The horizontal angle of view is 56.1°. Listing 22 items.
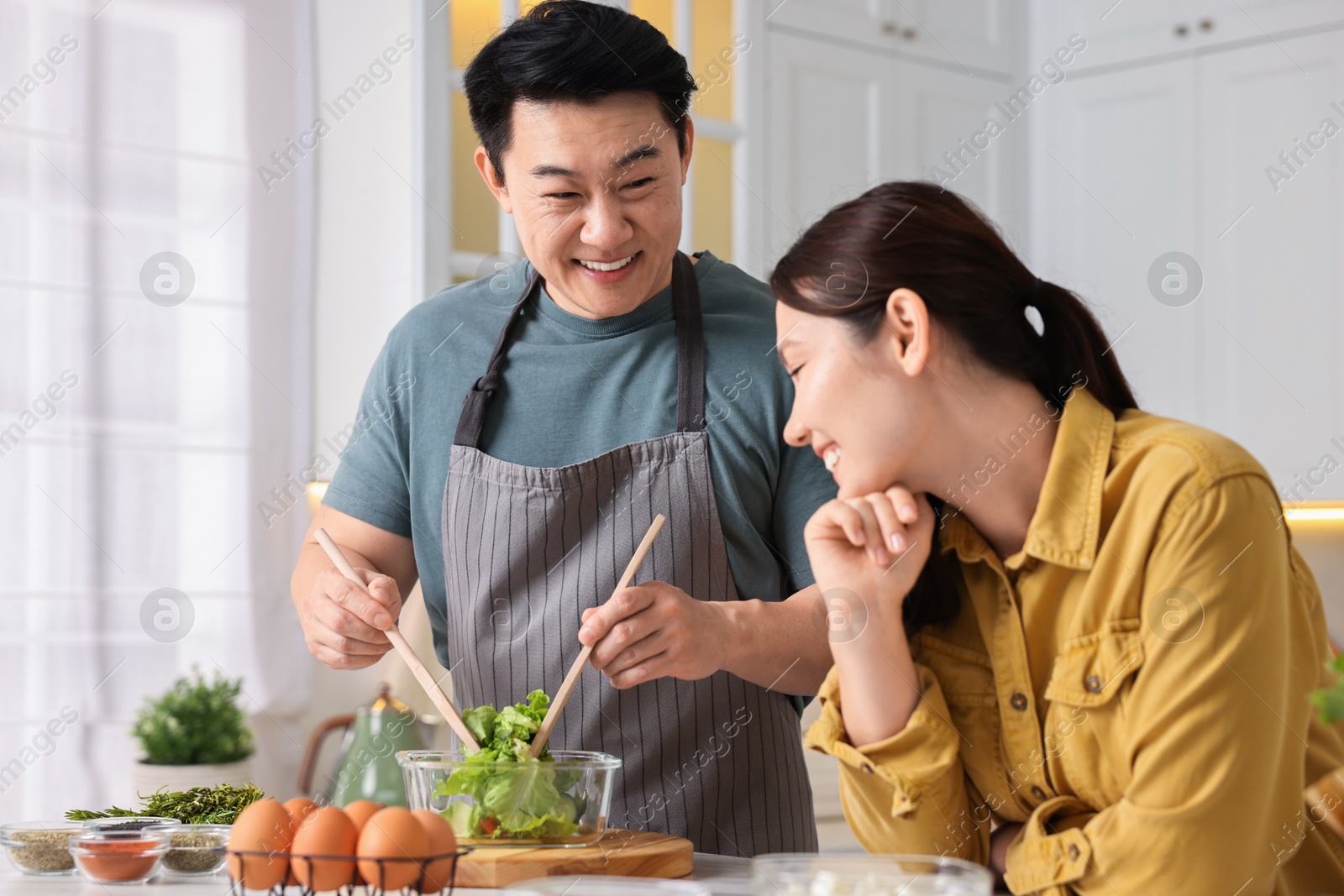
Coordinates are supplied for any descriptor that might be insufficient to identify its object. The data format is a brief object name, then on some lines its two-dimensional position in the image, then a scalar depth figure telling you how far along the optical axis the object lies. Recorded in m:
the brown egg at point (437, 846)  1.00
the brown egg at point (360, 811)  1.01
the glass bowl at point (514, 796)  1.17
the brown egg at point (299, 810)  1.06
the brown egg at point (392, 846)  0.97
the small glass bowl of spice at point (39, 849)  1.19
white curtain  2.64
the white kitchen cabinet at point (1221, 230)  3.24
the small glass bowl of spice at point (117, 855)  1.13
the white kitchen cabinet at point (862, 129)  3.42
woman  1.06
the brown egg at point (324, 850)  0.97
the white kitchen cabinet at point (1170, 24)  3.27
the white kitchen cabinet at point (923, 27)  3.46
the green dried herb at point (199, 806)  1.29
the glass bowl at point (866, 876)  0.84
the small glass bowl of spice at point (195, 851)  1.18
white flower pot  2.52
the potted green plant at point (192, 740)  2.55
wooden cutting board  1.12
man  1.50
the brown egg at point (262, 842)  1.00
